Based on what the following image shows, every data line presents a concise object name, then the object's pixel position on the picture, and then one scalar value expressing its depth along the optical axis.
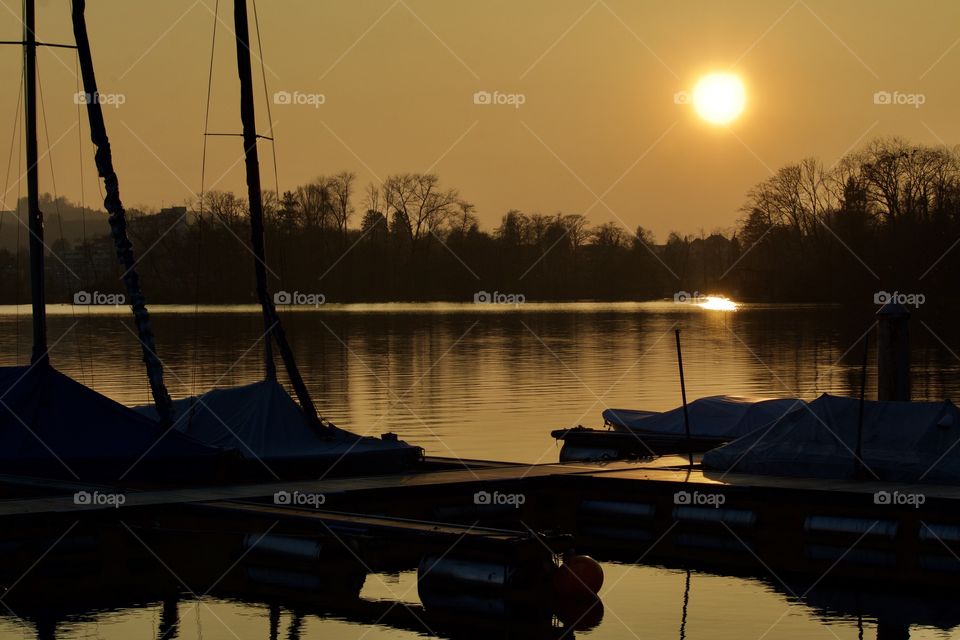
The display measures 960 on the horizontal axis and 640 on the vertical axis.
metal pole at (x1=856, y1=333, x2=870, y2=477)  25.72
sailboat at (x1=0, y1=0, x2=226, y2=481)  26.38
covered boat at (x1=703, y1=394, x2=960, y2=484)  25.28
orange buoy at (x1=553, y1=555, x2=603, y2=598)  20.72
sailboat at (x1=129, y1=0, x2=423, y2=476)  28.14
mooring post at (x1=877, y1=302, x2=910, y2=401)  28.91
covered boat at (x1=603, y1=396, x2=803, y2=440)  32.56
